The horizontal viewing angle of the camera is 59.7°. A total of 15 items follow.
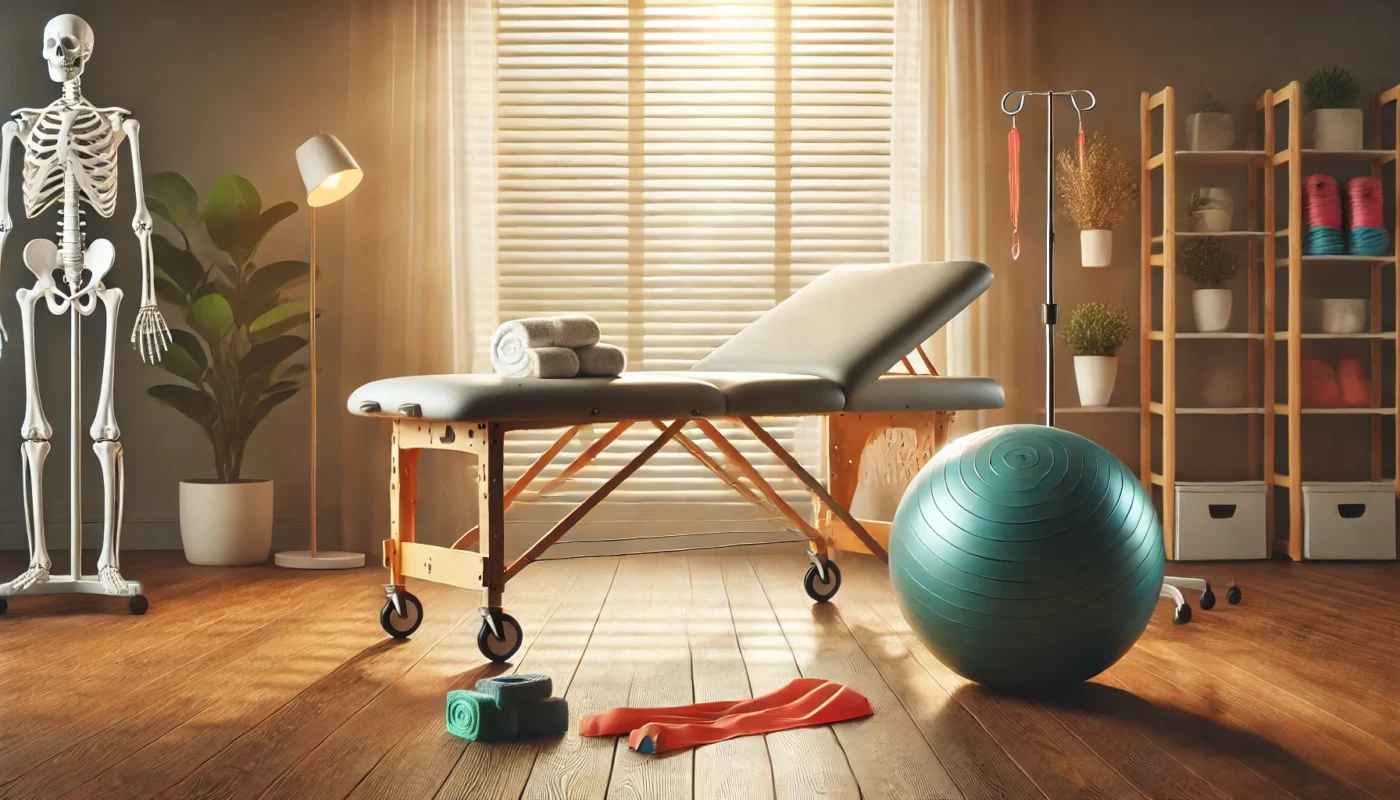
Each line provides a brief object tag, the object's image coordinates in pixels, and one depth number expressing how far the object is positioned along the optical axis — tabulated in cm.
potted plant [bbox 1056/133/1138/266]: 373
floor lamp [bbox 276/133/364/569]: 348
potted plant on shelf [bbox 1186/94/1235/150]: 378
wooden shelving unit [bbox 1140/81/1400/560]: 369
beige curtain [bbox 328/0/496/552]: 380
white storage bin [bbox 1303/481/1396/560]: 372
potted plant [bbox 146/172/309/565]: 362
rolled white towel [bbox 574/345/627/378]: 245
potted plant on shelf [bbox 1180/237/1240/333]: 374
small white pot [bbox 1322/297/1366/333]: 375
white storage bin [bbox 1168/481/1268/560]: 372
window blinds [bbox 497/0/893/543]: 395
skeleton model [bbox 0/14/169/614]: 292
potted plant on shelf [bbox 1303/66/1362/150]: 377
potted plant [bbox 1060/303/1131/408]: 372
